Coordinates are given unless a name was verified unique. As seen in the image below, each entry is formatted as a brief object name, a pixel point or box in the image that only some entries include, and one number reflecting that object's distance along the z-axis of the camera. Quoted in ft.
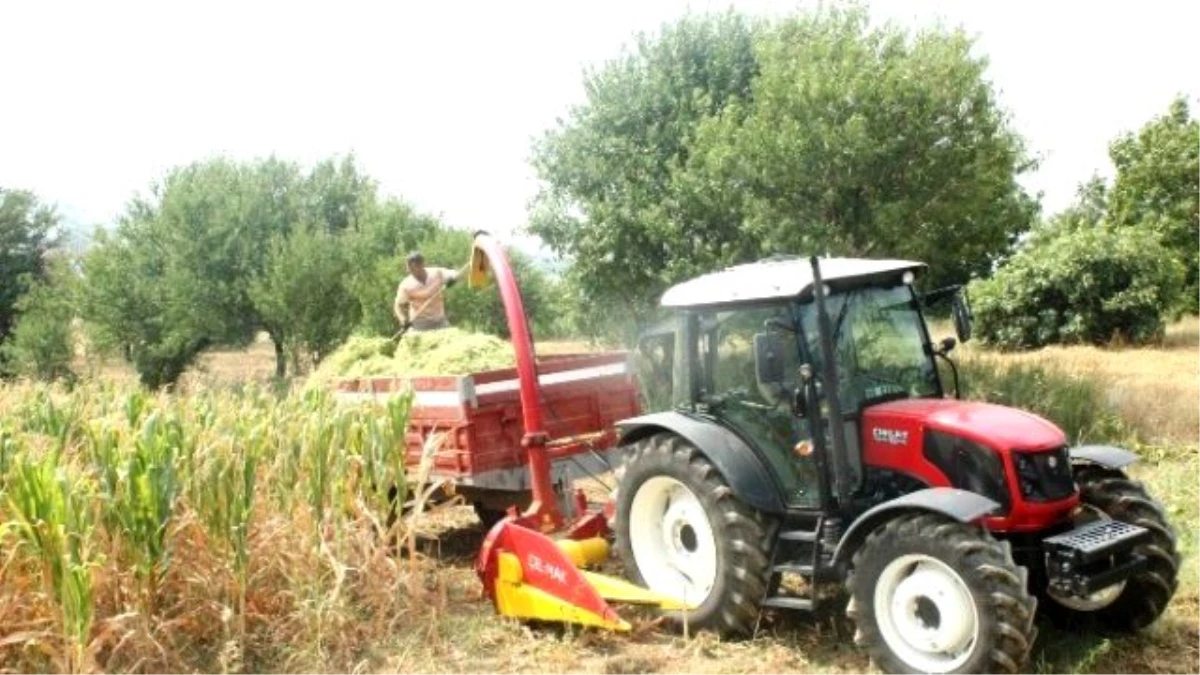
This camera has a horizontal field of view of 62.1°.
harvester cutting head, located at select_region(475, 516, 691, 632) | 16.30
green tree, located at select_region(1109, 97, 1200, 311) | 76.23
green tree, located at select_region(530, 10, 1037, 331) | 37.17
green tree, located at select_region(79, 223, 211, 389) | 79.66
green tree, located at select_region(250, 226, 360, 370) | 72.59
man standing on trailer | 27.99
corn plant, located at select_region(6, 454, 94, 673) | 13.93
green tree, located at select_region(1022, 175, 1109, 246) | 83.87
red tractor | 13.82
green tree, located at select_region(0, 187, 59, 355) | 108.88
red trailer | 20.79
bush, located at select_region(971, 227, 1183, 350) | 62.18
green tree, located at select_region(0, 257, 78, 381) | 87.25
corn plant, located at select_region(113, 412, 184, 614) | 15.31
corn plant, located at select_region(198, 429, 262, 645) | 16.12
